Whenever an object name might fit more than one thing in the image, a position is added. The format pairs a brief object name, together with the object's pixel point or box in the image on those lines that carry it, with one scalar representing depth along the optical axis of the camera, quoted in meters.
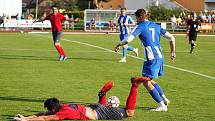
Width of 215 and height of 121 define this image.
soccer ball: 9.70
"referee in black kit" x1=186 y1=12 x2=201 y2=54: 28.95
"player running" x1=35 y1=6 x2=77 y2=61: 21.84
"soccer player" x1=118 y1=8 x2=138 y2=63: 20.88
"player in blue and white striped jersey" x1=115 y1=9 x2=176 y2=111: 10.16
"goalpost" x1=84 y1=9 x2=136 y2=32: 58.38
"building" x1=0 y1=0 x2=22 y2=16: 67.29
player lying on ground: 8.73
